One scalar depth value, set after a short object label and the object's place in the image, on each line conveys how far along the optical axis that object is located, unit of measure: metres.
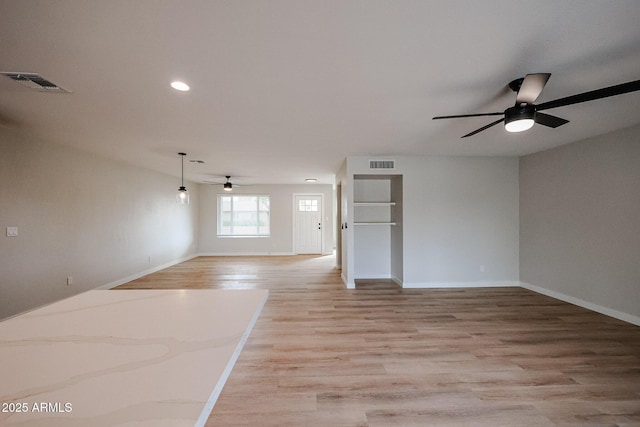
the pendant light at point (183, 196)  4.79
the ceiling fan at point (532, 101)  1.57
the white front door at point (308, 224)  8.46
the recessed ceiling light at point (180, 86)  2.04
